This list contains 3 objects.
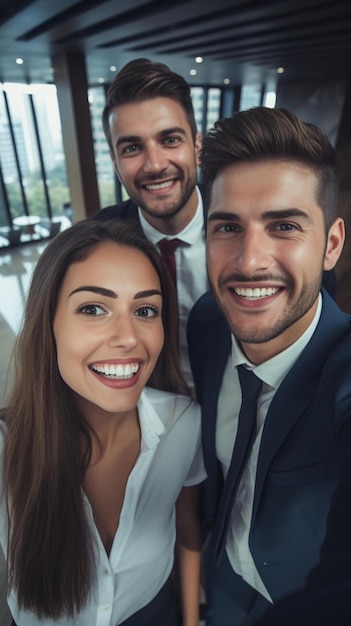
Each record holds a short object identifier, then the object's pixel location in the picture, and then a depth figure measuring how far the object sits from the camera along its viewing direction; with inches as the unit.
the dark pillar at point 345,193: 172.7
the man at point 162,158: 74.1
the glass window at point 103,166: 346.3
